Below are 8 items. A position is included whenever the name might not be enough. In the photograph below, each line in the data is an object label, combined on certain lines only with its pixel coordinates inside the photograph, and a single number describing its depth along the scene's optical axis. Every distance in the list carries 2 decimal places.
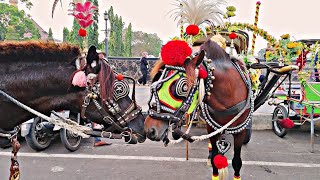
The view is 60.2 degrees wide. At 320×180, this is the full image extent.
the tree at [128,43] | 38.22
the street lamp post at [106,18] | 11.70
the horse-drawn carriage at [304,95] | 5.84
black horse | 2.38
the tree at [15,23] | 27.47
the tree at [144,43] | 55.62
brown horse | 3.06
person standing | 14.26
